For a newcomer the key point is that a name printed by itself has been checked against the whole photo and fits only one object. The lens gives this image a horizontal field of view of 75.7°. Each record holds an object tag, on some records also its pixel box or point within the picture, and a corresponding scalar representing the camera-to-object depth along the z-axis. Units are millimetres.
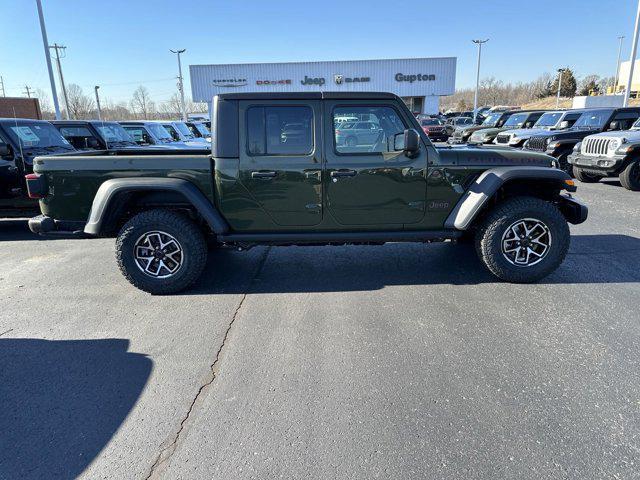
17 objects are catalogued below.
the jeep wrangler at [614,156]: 8867
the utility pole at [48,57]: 19953
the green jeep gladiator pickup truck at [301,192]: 4098
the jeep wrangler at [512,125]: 16516
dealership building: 44500
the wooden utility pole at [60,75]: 33344
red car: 25172
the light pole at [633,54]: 19312
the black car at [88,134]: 9758
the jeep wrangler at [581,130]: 11266
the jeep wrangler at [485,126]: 20000
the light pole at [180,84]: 42594
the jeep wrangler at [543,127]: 12706
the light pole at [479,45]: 43000
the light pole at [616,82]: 61156
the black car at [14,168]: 6383
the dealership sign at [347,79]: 44812
